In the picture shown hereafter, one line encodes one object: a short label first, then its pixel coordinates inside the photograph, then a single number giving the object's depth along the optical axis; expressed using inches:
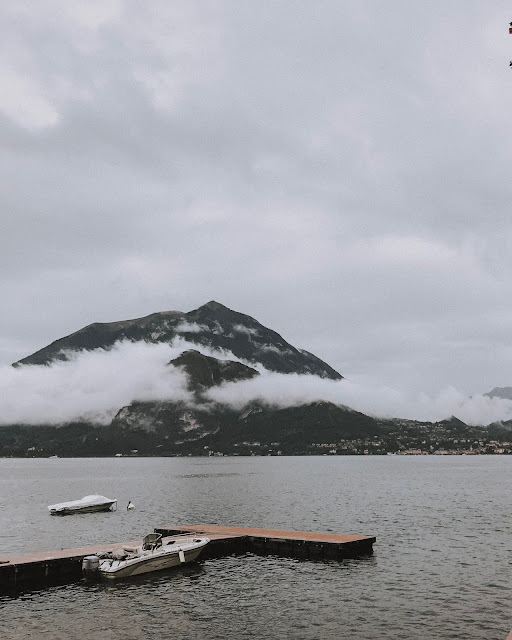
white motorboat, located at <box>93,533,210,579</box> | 2105.1
